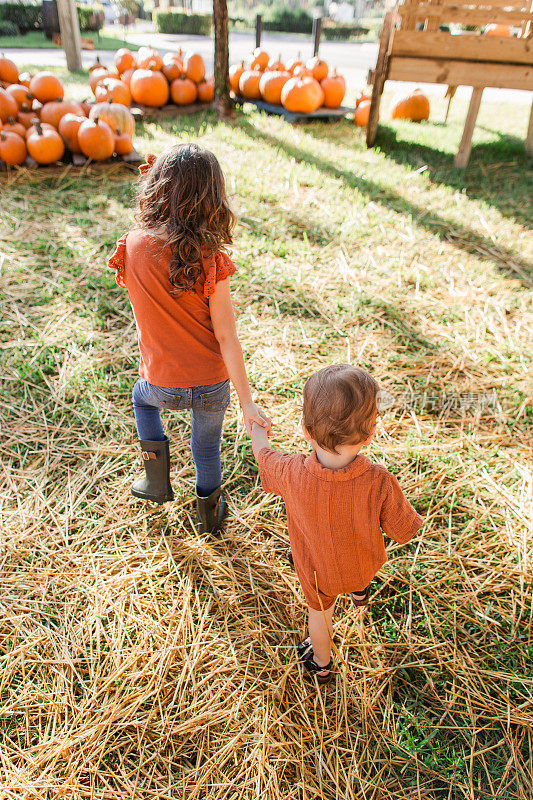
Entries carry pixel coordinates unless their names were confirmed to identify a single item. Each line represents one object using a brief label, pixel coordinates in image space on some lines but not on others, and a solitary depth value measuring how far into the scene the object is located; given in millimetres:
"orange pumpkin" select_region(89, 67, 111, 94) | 6844
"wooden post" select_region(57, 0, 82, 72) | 8789
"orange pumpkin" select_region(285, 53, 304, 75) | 7834
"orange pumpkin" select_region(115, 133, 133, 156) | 5527
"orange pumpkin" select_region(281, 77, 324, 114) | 7109
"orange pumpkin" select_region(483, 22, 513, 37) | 7711
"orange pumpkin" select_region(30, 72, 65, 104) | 5902
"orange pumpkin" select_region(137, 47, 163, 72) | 7367
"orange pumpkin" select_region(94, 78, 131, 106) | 6385
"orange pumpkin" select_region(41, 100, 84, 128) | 5702
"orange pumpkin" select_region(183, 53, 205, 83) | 7477
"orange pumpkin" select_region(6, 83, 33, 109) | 5688
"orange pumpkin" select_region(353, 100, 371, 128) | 7289
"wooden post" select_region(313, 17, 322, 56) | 9255
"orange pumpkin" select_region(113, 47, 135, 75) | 7660
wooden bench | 5898
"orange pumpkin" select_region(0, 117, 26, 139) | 5363
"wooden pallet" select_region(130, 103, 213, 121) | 7172
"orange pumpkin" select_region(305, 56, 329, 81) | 7570
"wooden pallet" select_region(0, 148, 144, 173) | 5418
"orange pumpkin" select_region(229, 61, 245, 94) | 8039
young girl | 1623
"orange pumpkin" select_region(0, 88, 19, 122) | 5410
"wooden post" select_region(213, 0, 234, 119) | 6203
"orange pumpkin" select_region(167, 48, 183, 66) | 7626
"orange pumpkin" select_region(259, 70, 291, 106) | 7469
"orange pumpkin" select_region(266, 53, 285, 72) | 7824
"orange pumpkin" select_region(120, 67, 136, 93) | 7414
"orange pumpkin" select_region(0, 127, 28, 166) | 5203
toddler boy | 1384
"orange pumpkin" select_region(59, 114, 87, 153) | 5453
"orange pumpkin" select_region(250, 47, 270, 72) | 7967
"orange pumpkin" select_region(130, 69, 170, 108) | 7109
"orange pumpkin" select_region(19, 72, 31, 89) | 6195
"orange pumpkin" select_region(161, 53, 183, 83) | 7387
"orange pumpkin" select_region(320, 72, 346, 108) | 7465
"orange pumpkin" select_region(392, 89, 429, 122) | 7887
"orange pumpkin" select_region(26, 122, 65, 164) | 5221
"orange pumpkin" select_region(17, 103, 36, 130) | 5593
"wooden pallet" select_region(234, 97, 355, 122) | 7316
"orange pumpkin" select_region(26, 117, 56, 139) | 5291
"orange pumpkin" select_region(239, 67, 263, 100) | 7738
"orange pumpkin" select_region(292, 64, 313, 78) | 7388
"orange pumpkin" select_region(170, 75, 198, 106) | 7352
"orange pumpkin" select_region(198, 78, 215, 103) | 7621
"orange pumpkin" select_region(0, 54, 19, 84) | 6184
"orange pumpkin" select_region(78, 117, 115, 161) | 5301
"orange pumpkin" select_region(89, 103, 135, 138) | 5659
